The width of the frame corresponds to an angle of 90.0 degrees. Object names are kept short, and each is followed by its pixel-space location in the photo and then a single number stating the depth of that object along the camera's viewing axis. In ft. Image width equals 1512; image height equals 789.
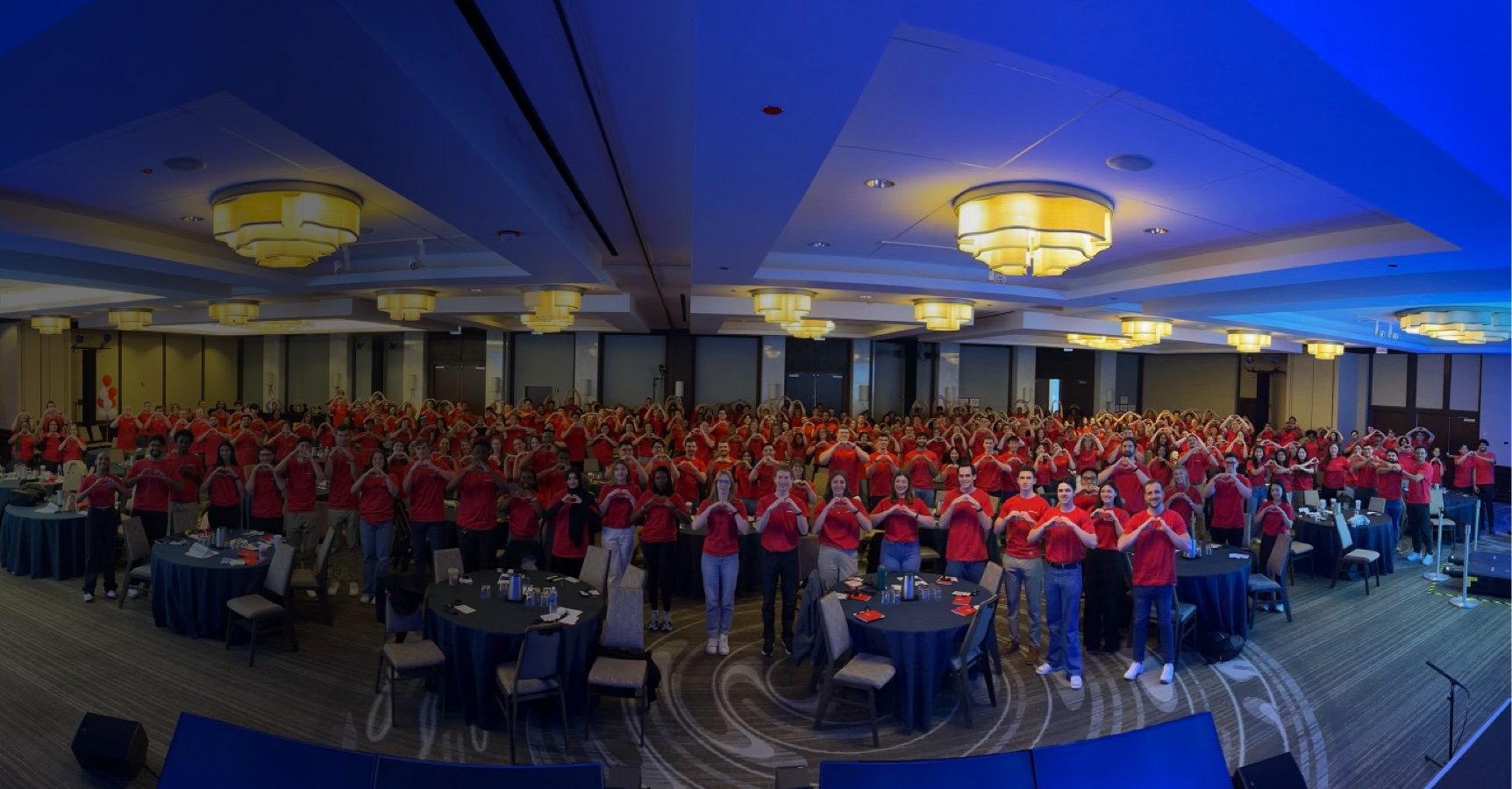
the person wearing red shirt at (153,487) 28.22
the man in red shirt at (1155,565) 21.43
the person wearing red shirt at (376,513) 26.08
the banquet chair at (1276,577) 27.09
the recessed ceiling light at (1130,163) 15.31
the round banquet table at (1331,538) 34.01
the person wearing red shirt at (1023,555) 23.07
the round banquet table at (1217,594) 24.47
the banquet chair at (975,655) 18.71
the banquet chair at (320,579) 24.43
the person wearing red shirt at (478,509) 26.61
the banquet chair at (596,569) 22.90
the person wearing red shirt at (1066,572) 21.79
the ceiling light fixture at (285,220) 18.53
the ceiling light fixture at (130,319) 50.66
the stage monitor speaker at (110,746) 15.56
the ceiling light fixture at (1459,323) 36.63
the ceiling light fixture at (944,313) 36.11
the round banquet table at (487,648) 17.99
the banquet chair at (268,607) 21.98
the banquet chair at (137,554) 26.30
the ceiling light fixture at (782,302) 33.24
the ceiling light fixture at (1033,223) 17.46
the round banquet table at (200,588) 23.45
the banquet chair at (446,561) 22.07
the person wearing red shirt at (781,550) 23.09
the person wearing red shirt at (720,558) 23.25
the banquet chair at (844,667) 17.92
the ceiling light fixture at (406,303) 36.88
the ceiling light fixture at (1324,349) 63.00
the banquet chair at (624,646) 17.83
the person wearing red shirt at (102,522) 27.20
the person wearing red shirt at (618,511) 25.35
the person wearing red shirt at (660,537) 25.53
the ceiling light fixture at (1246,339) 52.95
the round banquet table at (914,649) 18.60
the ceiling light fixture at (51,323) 55.31
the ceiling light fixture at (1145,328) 41.11
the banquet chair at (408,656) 18.38
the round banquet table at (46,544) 29.30
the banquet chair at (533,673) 16.70
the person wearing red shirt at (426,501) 26.68
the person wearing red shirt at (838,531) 23.32
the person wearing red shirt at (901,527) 24.02
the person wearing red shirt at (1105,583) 23.93
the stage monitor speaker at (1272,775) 11.01
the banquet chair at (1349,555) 32.01
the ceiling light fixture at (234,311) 41.81
